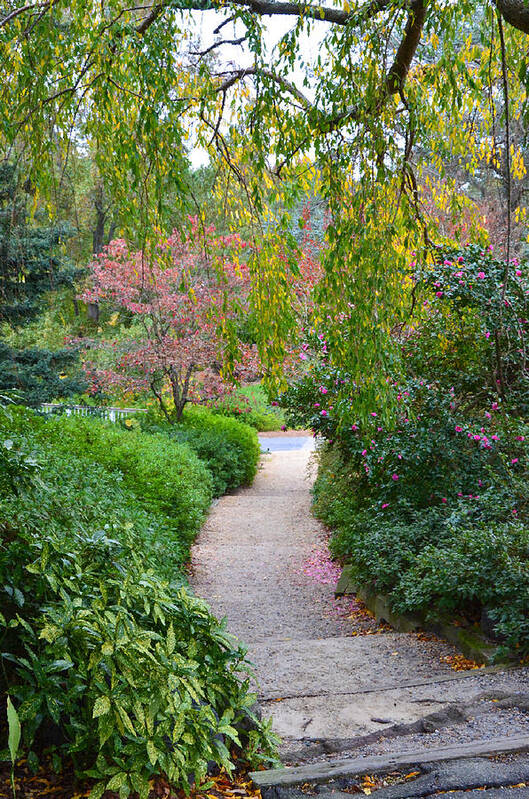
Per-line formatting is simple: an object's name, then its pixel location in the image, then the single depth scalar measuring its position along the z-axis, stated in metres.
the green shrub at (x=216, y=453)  11.69
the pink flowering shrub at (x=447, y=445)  4.68
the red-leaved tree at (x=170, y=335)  11.54
